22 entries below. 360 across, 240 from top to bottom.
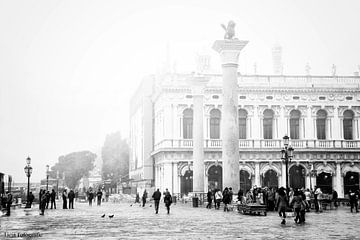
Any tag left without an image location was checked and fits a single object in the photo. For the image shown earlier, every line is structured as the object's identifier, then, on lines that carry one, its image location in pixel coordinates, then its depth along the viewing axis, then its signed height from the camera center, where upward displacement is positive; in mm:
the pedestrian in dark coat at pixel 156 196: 28250 -239
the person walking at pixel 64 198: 36906 -440
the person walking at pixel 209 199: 33469 -480
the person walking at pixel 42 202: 28766 -523
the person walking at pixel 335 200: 33875 -597
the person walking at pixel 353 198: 28384 -403
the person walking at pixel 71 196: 37938 -285
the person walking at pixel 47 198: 36144 -398
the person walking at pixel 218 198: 31906 -406
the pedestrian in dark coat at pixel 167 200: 27678 -435
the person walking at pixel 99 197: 43772 -463
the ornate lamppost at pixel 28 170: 37781 +1486
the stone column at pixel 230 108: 28016 +4148
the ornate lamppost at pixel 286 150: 28502 +2138
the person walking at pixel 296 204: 20016 -484
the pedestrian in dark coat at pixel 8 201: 28628 -467
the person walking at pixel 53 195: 36875 -238
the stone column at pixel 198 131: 38156 +4098
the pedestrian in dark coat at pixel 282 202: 19859 -415
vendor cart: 24797 -811
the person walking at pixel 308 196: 30412 -309
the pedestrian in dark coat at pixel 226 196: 27809 -256
